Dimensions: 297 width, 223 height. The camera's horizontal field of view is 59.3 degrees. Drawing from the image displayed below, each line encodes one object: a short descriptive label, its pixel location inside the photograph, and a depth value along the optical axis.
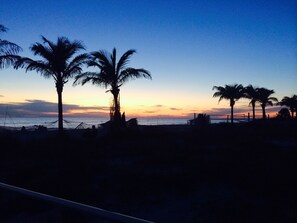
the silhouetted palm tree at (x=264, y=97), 39.07
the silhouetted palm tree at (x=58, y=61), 17.30
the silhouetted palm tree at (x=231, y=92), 34.91
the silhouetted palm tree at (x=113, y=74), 20.14
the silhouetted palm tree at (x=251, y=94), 37.78
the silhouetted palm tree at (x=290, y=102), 45.38
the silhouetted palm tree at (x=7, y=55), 14.28
